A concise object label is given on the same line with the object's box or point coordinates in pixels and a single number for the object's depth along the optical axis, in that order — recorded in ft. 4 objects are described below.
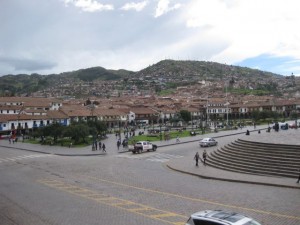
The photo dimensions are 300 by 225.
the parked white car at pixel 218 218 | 22.14
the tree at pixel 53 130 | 136.19
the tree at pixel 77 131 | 128.39
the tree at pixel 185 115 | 260.19
